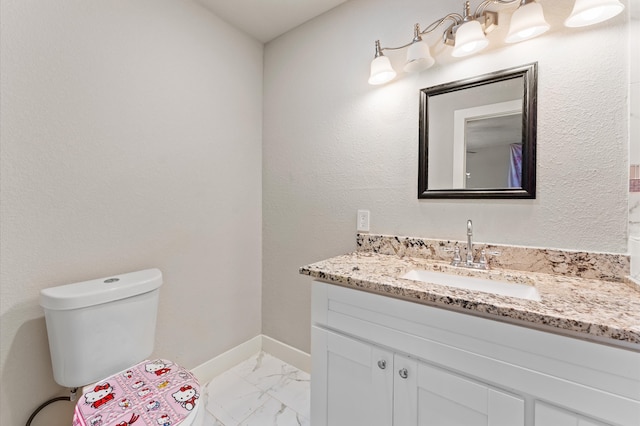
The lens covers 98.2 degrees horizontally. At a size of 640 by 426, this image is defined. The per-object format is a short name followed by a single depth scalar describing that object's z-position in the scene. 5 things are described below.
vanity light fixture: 0.99
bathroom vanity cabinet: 0.68
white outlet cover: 1.63
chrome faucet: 1.23
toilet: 0.93
